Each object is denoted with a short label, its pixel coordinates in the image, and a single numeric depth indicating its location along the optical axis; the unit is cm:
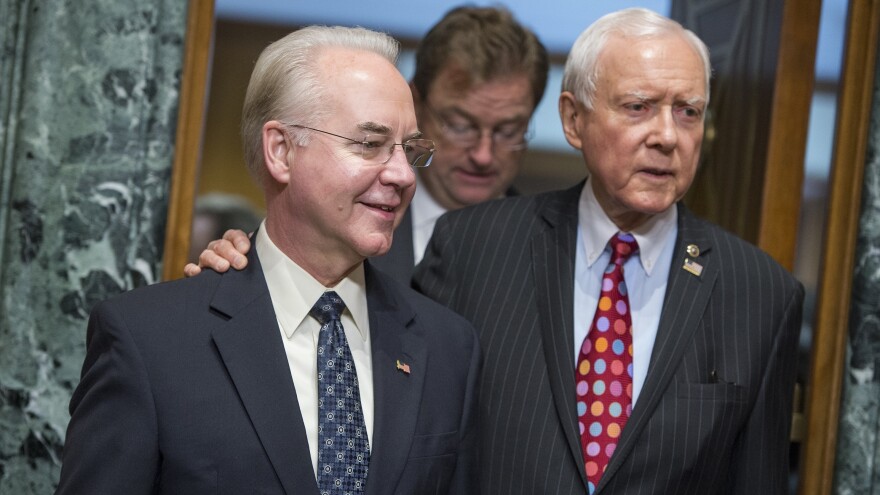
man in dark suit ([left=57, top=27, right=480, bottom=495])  197
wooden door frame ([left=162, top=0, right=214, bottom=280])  300
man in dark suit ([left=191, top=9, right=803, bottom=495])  246
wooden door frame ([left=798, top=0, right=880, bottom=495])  309
